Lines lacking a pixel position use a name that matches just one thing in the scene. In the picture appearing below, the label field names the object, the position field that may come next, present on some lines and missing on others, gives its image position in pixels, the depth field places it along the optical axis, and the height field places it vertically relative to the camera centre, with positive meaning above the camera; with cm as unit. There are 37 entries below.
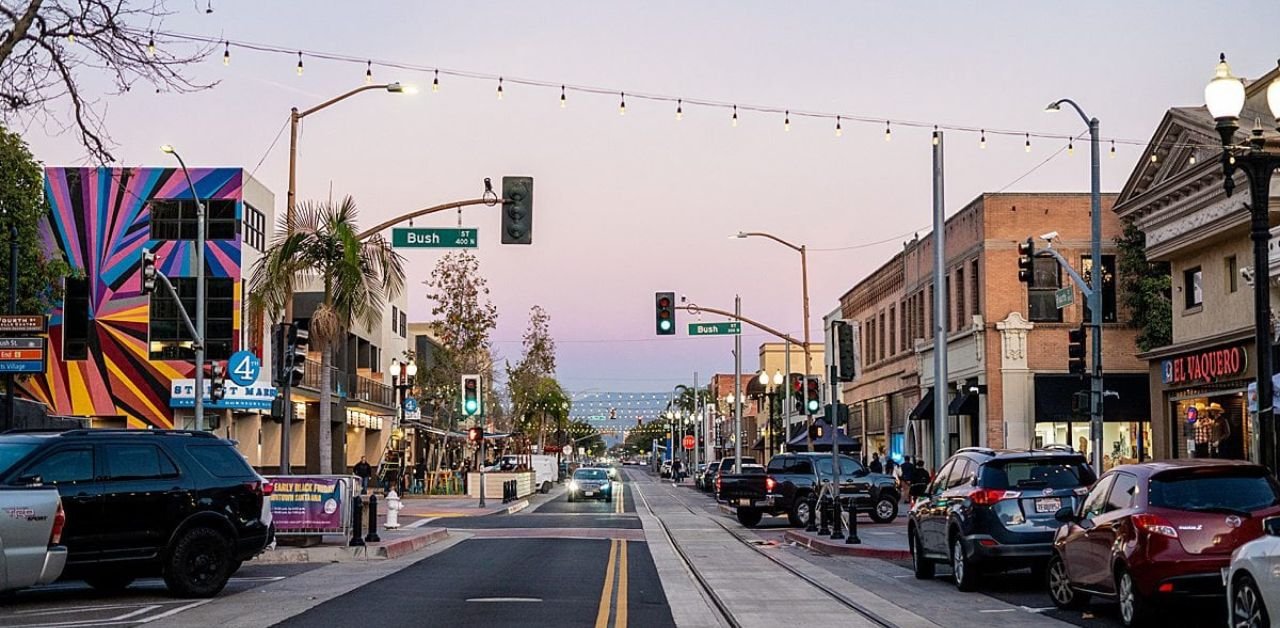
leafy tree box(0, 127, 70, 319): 4403 +634
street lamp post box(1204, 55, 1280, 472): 1549 +270
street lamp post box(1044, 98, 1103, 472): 2883 +255
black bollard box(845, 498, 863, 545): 2753 -216
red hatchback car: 1340 -112
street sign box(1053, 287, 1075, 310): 3105 +252
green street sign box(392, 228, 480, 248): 2772 +348
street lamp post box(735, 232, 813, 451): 4834 +484
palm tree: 2930 +299
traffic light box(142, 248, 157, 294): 3081 +313
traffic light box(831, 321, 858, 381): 3173 +145
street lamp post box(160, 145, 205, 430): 3266 +275
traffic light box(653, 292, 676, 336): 4191 +301
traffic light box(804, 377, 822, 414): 4172 +53
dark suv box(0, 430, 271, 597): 1641 -102
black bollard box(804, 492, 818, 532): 3284 -240
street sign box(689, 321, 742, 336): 4762 +288
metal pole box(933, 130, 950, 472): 3155 +188
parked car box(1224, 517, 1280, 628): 1087 -134
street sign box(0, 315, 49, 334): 2864 +191
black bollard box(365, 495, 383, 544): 2514 -188
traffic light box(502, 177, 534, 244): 2639 +377
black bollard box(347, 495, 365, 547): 2409 -183
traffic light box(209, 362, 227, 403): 3669 +94
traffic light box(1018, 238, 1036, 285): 3064 +324
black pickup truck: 3634 -192
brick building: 4819 +248
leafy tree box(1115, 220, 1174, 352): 4700 +399
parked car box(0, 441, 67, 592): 1493 -124
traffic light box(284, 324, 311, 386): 2691 +128
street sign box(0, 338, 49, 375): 2856 +131
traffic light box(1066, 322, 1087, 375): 2891 +125
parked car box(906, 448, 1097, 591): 1788 -119
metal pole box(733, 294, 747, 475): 6475 +145
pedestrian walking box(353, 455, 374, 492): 5250 -194
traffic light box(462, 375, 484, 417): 4097 +62
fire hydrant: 3005 -198
